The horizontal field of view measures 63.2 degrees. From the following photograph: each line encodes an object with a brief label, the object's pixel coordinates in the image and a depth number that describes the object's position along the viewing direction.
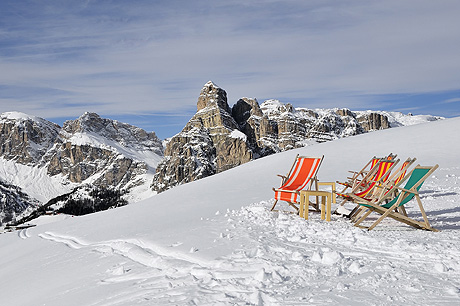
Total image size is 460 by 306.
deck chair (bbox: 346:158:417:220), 6.81
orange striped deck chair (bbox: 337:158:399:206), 7.35
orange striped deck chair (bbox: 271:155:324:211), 8.30
